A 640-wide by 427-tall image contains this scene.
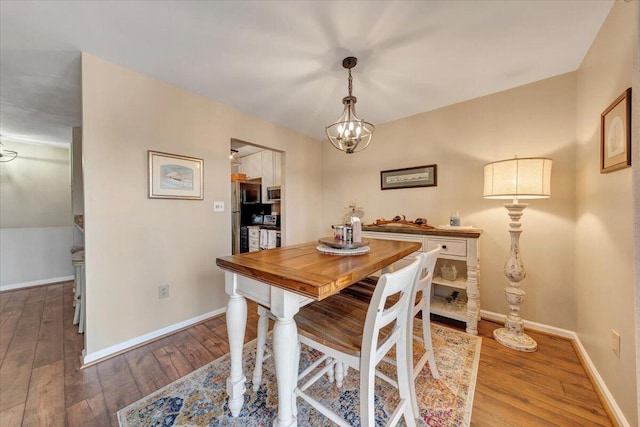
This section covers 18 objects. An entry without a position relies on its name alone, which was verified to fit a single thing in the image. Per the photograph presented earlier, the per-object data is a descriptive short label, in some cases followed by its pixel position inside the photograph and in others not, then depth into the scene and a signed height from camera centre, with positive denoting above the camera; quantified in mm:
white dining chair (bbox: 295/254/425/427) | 925 -587
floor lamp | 1818 +123
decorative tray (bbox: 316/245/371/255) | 1400 -256
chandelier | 1758 +638
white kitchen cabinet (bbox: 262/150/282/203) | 4133 +709
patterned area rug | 1263 -1150
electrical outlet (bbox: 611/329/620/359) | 1269 -738
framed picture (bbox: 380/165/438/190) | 2752 +407
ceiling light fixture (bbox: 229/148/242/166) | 4391 +1009
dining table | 935 -342
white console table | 2111 -473
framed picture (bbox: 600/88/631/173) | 1183 +430
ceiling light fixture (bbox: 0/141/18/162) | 3436 +800
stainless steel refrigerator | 4695 +158
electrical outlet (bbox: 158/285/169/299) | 2139 -774
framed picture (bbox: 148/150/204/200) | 2092 +308
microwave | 4152 +276
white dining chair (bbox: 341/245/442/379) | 1390 -570
